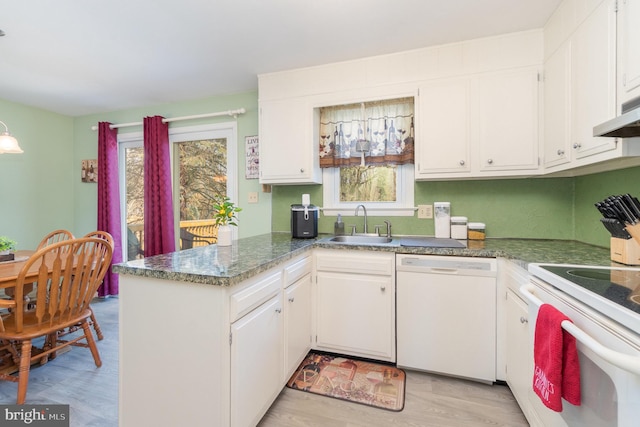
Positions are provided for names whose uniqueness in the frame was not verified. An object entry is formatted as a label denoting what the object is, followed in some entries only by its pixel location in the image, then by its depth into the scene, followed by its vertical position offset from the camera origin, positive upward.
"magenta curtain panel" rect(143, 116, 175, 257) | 3.21 +0.19
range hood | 0.99 +0.31
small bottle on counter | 2.56 -0.17
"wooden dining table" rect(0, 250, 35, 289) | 1.68 -0.39
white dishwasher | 1.79 -0.69
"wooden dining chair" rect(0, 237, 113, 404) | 1.64 -0.57
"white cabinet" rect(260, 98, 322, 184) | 2.48 +0.57
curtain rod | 3.02 +1.01
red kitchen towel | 0.91 -0.51
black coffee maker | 2.38 -0.11
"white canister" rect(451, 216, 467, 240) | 2.25 -0.16
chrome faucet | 2.52 -0.07
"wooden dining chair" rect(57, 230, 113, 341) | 2.40 -1.06
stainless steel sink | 2.39 -0.27
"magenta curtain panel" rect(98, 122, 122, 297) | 3.48 +0.24
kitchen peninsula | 1.20 -0.57
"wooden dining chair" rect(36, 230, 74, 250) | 2.71 -0.25
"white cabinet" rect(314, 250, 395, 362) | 1.98 -0.68
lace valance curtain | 2.42 +0.64
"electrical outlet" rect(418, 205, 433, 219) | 2.44 -0.04
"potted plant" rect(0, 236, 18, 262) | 2.17 -0.32
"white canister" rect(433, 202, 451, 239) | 2.33 -0.10
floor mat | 1.72 -1.12
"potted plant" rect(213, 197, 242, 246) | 1.94 -0.09
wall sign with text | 3.02 +0.54
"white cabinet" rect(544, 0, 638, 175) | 1.32 +0.63
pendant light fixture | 2.22 +0.51
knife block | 1.31 -0.21
